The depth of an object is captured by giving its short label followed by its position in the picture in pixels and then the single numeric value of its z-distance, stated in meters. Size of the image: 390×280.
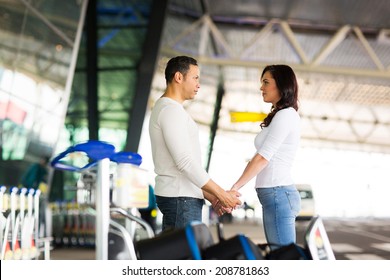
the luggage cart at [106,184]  3.29
